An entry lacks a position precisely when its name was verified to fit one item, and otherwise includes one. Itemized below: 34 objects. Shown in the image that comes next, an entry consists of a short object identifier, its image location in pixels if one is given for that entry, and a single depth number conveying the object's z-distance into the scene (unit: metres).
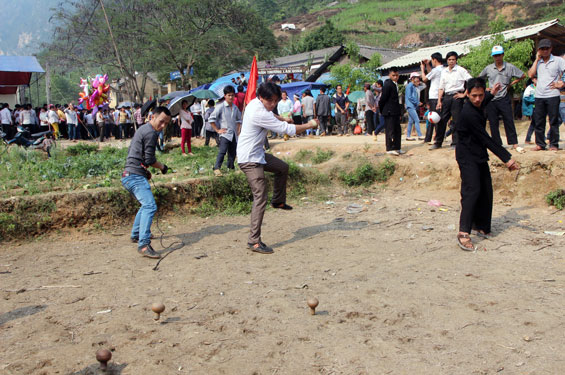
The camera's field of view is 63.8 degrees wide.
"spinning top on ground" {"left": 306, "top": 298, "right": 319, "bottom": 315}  3.64
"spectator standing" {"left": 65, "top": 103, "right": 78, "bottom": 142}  20.20
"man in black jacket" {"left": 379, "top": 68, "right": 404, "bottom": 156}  8.89
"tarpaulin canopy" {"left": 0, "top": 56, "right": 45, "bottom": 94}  23.62
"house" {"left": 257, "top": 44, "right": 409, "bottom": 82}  19.95
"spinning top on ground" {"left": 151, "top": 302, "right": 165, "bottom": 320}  3.51
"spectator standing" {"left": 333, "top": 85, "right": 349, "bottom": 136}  15.91
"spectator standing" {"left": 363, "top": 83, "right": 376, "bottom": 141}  13.70
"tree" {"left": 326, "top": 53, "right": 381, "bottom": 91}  18.69
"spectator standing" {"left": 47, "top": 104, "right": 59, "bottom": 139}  19.91
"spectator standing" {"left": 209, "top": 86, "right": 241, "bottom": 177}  8.84
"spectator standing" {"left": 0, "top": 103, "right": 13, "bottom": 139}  17.94
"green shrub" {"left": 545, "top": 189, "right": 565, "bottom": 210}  6.46
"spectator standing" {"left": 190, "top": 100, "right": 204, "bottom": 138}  19.19
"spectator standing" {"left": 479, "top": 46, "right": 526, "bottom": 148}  7.52
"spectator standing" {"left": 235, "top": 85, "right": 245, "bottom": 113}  10.75
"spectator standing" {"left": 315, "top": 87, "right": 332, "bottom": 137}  15.53
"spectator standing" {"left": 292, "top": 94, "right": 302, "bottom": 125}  16.81
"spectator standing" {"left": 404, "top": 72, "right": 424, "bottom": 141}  10.12
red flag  10.20
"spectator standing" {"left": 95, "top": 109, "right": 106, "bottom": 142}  20.20
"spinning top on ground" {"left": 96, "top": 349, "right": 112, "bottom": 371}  2.84
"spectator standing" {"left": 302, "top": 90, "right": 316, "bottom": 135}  16.55
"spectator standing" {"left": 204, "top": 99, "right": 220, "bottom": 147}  14.00
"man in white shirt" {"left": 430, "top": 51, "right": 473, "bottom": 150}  8.18
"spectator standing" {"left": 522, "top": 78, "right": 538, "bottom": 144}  11.56
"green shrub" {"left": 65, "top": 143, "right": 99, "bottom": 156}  13.25
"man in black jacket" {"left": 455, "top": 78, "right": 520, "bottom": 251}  5.19
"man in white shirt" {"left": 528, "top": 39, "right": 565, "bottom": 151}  7.13
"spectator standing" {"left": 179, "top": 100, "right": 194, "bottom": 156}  12.39
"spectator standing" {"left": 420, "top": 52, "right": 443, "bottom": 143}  8.79
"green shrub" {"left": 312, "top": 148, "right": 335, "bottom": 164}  9.98
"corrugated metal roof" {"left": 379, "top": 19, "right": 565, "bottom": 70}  16.50
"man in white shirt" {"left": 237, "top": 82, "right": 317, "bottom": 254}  5.36
